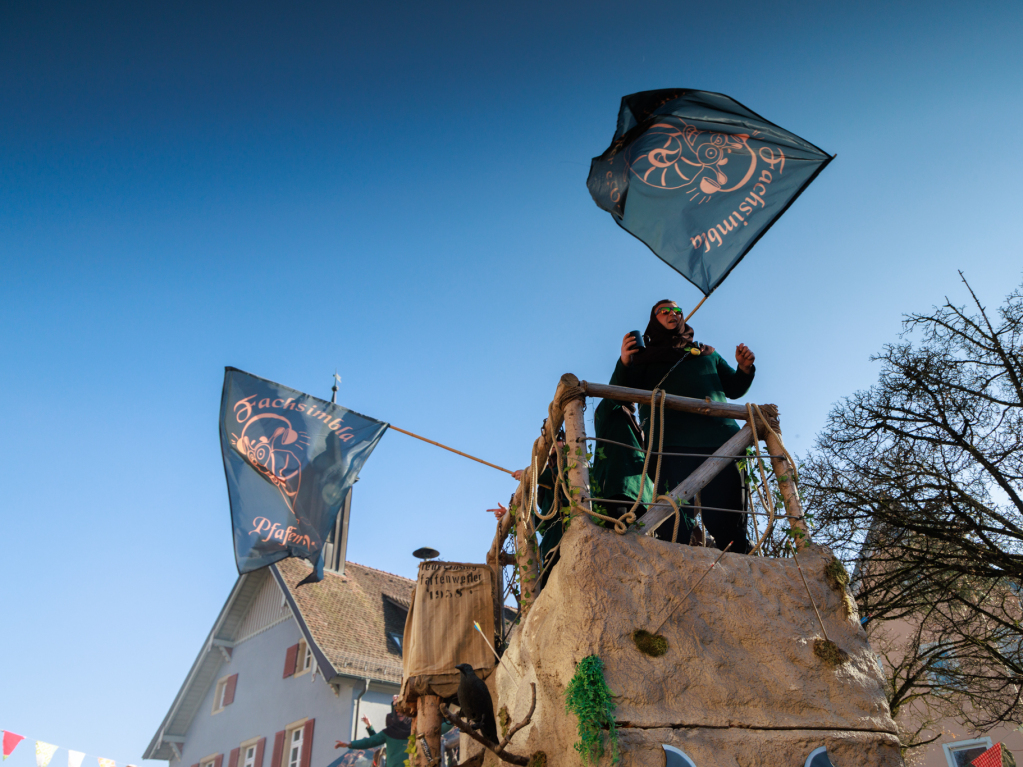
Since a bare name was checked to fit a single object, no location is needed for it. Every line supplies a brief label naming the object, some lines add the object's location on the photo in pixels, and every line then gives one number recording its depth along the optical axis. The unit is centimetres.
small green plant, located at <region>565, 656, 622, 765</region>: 288
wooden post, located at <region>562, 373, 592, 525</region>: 371
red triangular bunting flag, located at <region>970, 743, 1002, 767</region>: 723
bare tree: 688
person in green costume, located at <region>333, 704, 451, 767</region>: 830
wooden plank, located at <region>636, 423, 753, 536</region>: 376
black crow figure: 362
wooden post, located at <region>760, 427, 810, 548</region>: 388
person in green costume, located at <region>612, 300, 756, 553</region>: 445
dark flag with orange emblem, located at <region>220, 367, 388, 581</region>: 589
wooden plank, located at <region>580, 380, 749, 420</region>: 416
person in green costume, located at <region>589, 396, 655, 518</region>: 435
